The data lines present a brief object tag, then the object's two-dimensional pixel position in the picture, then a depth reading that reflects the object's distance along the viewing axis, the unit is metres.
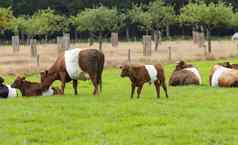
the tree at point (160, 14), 68.56
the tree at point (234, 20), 68.26
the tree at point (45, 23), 68.38
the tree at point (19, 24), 69.38
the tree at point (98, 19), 64.12
